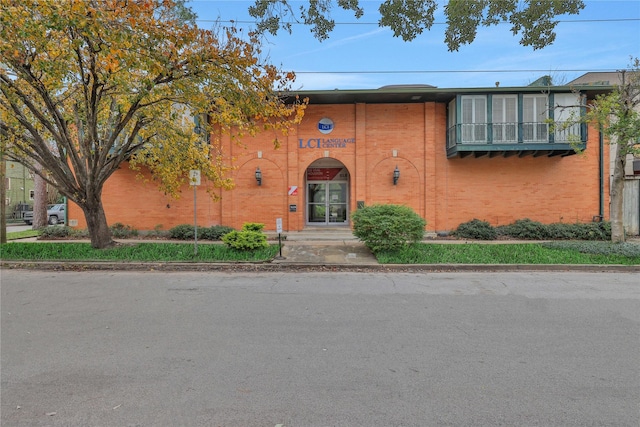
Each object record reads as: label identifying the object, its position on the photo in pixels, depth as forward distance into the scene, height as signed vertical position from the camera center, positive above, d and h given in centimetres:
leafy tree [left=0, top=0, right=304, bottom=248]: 640 +305
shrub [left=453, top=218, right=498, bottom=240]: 1461 -75
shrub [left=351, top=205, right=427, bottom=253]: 1056 -42
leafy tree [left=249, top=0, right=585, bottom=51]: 523 +302
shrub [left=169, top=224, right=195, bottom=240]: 1481 -76
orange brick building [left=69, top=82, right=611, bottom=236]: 1593 +161
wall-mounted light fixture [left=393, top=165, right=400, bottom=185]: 1579 +167
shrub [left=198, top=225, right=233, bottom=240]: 1462 -76
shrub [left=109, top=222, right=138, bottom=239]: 1553 -75
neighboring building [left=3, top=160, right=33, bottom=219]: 3253 +220
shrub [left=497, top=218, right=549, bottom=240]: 1461 -73
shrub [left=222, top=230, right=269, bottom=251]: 1086 -82
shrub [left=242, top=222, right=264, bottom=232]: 1148 -44
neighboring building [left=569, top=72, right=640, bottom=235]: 1552 +64
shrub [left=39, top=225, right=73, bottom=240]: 1530 -80
